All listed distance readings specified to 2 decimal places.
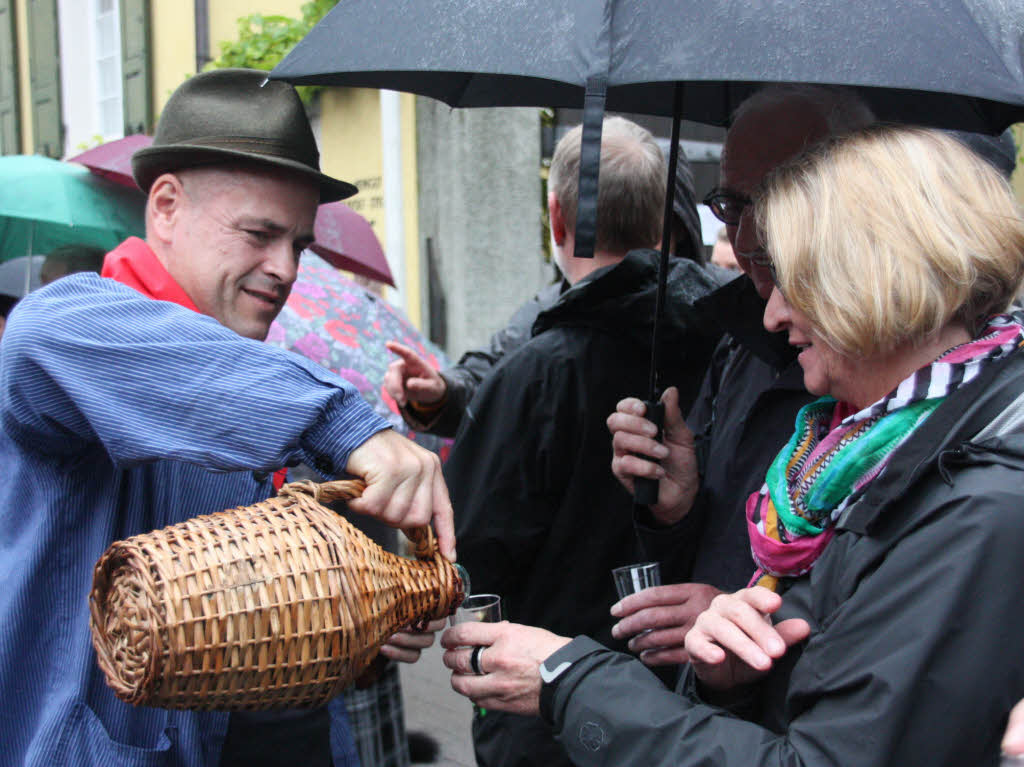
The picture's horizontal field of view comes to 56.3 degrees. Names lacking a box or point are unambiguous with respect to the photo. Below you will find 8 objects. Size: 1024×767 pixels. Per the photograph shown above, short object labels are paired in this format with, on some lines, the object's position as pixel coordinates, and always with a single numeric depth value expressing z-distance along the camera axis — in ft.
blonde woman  4.00
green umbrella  12.84
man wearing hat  4.50
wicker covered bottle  3.92
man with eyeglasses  6.21
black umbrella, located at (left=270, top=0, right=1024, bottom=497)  5.00
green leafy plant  28.81
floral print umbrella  12.86
